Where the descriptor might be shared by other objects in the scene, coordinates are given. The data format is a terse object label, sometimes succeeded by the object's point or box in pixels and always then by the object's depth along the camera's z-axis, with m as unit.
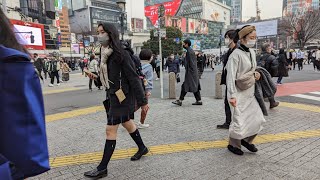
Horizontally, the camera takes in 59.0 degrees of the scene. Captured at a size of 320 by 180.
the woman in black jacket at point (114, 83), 3.28
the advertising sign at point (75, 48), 80.31
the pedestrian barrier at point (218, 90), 8.75
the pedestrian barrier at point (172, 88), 9.17
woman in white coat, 3.72
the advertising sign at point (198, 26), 114.39
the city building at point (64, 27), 87.50
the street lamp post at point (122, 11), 14.41
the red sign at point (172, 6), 119.00
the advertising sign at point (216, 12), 128.00
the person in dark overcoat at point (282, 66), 10.36
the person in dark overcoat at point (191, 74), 7.36
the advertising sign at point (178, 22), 100.31
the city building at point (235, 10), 142.25
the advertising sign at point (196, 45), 98.89
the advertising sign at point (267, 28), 39.69
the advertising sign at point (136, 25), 118.72
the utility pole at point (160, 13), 9.49
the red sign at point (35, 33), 28.22
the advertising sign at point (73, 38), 83.71
